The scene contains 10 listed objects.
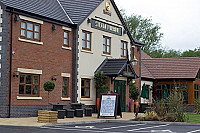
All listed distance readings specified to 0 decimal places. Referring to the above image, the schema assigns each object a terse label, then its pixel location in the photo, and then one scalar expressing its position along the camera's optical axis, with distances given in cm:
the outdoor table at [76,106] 2475
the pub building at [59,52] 2234
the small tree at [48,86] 2245
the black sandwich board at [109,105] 2358
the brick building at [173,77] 3791
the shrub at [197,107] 3203
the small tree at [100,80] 2841
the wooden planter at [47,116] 1902
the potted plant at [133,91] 3225
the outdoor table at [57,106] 2310
